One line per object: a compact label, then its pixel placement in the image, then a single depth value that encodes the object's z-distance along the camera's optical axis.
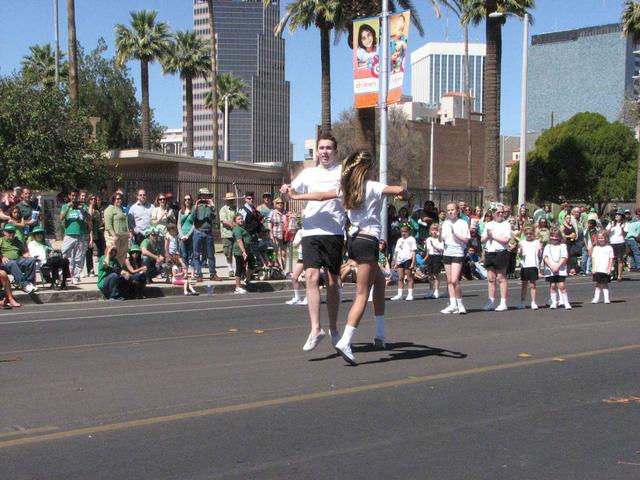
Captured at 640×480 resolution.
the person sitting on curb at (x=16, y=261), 14.44
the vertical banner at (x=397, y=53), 19.34
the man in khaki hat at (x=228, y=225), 17.84
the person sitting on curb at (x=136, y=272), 15.23
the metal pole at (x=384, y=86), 19.62
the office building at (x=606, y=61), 190.88
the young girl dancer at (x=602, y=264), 14.98
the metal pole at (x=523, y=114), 28.39
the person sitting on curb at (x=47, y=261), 15.45
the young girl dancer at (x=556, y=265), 13.90
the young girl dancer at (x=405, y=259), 15.50
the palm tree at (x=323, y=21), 31.14
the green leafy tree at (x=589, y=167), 61.53
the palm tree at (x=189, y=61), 53.56
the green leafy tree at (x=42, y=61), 54.62
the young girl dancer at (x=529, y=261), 14.12
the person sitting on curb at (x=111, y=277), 15.00
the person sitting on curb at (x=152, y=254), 16.28
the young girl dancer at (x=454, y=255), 12.75
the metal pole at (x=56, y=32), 40.16
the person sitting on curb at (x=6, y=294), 13.53
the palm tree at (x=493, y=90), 30.45
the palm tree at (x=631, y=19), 38.75
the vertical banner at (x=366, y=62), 19.48
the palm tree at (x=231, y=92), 71.11
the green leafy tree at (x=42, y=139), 30.38
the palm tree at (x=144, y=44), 48.06
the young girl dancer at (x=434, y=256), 15.73
